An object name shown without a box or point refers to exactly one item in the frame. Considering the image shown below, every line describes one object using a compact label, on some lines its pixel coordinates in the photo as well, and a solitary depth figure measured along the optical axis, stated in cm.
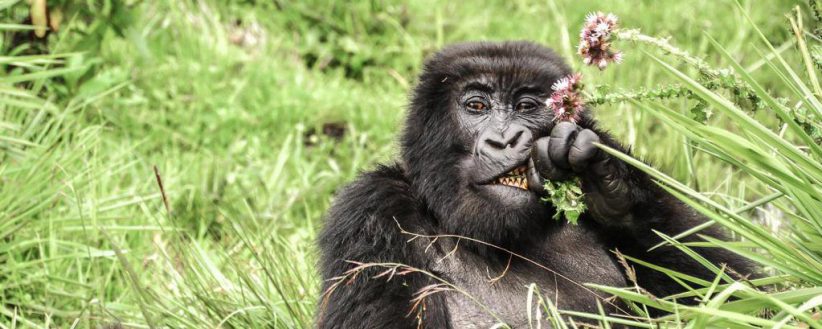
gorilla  686
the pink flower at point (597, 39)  577
